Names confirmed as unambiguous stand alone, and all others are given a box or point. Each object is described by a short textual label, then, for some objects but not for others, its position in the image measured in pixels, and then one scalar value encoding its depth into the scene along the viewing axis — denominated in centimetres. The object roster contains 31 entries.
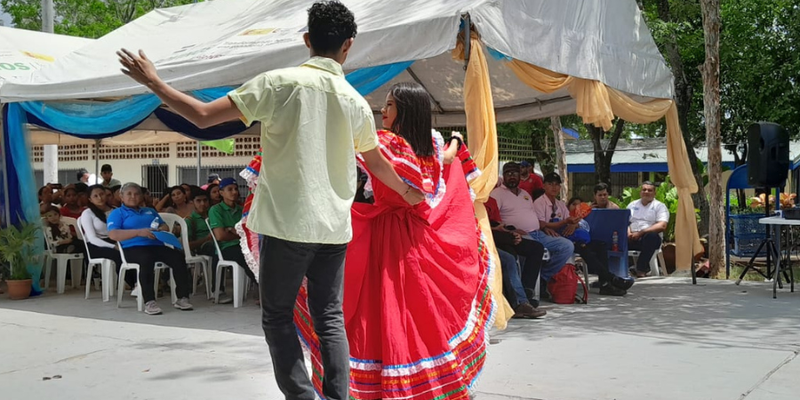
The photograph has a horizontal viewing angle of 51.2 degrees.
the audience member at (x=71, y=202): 1023
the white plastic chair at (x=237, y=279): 792
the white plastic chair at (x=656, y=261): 1011
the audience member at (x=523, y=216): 784
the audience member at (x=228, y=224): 797
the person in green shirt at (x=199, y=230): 848
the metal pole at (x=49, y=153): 1452
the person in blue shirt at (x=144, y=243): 766
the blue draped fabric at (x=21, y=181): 889
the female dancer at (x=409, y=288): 387
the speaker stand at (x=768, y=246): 868
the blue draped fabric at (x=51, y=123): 869
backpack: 802
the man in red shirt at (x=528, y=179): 891
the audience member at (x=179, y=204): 1016
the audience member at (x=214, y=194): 960
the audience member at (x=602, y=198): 992
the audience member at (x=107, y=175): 1341
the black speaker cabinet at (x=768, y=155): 921
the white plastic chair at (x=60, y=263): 909
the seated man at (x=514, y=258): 725
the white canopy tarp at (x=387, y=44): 678
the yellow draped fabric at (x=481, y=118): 645
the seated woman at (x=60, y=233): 947
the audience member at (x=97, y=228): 816
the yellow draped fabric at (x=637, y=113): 749
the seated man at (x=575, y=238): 844
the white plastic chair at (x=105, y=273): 820
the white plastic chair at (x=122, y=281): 768
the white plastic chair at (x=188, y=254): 839
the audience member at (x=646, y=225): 1004
